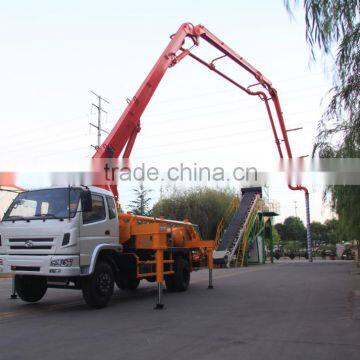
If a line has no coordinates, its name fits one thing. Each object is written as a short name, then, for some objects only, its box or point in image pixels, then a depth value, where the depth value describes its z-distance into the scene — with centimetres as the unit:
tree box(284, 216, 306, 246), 11031
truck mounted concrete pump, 973
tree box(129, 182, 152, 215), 4464
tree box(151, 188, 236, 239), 3794
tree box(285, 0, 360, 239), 704
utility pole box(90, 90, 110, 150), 3978
